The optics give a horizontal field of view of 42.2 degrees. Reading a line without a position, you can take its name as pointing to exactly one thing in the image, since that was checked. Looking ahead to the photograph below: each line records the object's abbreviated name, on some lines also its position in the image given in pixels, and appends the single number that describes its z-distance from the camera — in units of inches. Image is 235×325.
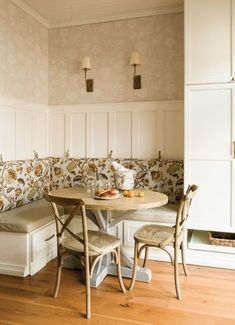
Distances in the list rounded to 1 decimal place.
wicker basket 117.9
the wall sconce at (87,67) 148.5
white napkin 113.7
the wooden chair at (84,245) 84.1
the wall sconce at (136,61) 142.3
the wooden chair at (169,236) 94.0
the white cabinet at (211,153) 114.8
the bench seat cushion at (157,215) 120.1
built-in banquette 108.4
